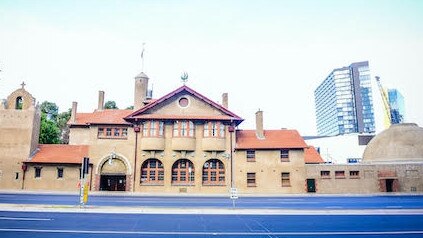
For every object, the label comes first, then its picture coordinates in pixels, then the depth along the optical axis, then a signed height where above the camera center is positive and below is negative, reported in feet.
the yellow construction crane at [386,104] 269.85 +59.84
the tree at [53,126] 178.82 +30.46
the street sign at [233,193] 65.57 -4.30
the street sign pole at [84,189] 63.00 -3.27
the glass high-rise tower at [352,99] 519.19 +127.33
